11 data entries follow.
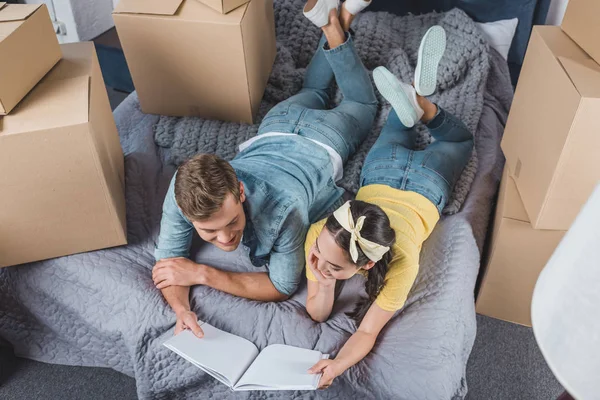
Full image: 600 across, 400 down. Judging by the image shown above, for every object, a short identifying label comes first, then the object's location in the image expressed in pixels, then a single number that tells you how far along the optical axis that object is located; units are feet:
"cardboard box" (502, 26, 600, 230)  3.24
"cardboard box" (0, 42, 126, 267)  3.41
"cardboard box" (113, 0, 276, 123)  4.43
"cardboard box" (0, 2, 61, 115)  3.42
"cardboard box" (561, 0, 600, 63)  3.44
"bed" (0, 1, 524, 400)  3.41
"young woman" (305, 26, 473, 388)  3.19
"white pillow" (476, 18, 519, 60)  5.79
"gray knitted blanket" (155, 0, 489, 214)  4.85
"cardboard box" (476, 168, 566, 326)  4.08
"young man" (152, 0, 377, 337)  3.33
